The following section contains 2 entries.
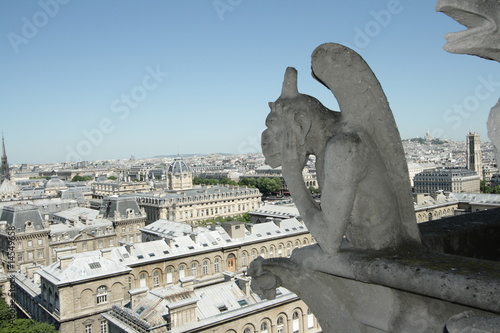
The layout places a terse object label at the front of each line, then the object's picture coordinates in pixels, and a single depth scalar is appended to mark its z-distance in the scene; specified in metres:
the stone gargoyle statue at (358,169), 3.40
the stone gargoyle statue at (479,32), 2.46
